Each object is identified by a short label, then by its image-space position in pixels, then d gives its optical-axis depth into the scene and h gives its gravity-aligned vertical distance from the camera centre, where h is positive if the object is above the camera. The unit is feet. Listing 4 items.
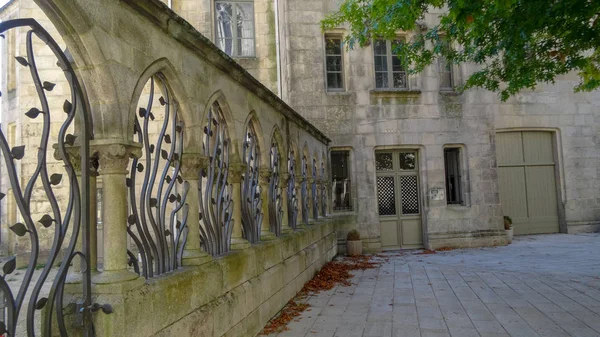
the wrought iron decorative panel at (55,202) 5.58 +0.13
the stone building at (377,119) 35.32 +6.22
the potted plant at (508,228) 37.57 -3.04
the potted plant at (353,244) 33.27 -3.30
